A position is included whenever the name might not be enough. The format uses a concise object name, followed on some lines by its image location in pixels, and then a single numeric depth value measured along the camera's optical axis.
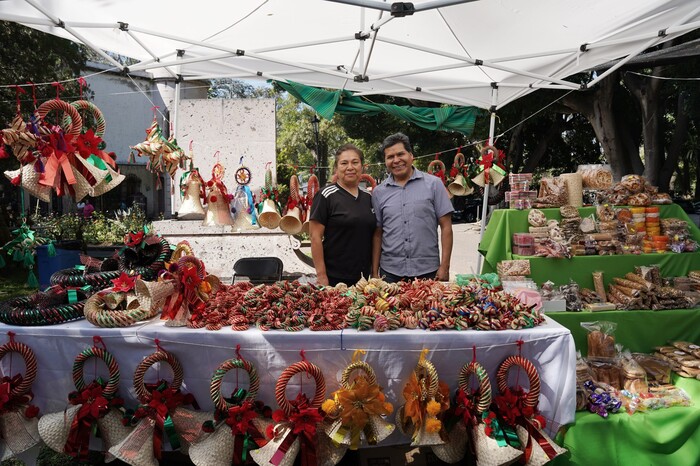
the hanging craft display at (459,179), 4.91
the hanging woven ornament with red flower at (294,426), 1.85
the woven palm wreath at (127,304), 2.11
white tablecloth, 2.01
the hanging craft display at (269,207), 4.07
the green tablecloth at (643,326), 2.84
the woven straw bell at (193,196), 4.18
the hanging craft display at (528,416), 1.89
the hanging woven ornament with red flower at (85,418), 1.99
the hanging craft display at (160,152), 3.89
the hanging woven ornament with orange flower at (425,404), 1.85
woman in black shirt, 2.87
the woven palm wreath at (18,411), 2.06
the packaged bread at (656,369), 2.61
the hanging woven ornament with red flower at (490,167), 4.65
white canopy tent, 3.58
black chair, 4.41
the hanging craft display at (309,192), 3.96
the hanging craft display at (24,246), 4.54
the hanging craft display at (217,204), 4.25
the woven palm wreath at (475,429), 1.85
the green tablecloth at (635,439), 2.15
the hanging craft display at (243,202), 4.34
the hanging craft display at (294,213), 3.89
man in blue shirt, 2.94
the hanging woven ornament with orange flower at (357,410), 1.83
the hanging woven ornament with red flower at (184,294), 2.15
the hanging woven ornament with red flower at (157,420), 1.93
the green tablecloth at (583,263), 3.12
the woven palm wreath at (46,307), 2.15
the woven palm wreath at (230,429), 1.91
